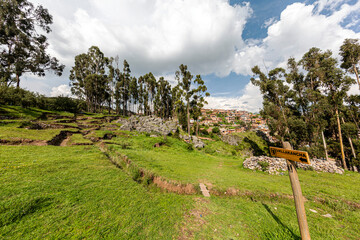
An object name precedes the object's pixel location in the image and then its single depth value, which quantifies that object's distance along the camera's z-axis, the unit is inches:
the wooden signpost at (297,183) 129.9
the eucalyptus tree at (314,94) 731.4
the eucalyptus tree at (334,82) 681.6
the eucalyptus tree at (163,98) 1934.1
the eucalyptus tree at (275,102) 800.9
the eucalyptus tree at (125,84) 1773.4
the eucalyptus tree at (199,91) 1189.8
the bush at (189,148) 831.7
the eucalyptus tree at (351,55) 648.4
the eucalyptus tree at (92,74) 1515.7
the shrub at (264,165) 467.3
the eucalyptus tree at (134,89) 1877.5
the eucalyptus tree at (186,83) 1213.1
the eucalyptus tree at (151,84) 1846.9
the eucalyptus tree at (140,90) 1987.0
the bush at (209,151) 910.7
